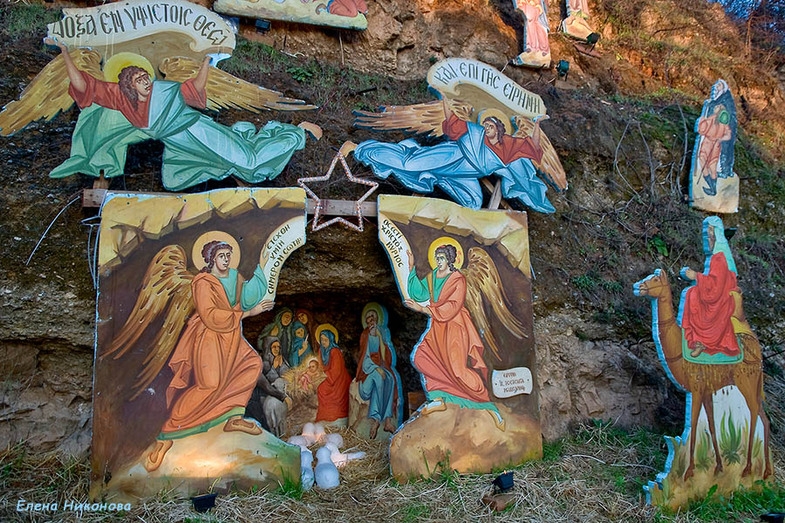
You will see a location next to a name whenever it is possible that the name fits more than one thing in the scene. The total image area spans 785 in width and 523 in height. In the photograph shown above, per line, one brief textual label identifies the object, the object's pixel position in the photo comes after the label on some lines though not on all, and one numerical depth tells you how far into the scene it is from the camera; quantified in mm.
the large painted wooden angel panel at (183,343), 4453
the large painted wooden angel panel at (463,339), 5242
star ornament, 5406
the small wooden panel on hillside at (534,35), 9070
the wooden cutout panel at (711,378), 4969
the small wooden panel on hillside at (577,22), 9898
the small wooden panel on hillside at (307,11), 7887
